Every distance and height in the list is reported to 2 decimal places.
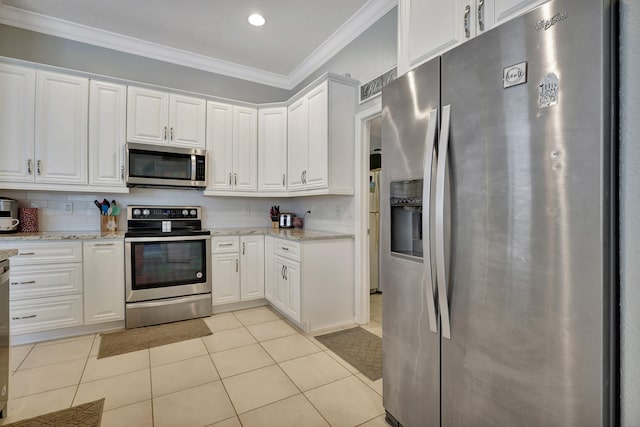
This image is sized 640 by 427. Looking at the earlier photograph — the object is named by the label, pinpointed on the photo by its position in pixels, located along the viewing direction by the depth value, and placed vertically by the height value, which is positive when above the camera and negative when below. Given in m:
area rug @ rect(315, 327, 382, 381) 2.27 -1.13
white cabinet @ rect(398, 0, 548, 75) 1.31 +0.93
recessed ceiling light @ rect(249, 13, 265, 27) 2.98 +1.93
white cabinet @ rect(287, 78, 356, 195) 3.02 +0.77
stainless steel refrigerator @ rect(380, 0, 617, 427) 0.88 -0.04
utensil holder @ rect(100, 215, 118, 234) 3.27 -0.11
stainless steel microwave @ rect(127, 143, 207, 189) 3.17 +0.51
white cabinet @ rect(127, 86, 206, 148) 3.21 +1.05
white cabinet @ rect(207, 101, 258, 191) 3.62 +0.81
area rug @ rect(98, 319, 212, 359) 2.56 -1.12
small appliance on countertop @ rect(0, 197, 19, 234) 2.75 -0.02
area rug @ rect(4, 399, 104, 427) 1.65 -1.14
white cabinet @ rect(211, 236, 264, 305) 3.36 -0.62
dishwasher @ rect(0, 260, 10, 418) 1.58 -0.65
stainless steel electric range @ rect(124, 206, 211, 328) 2.98 -0.57
